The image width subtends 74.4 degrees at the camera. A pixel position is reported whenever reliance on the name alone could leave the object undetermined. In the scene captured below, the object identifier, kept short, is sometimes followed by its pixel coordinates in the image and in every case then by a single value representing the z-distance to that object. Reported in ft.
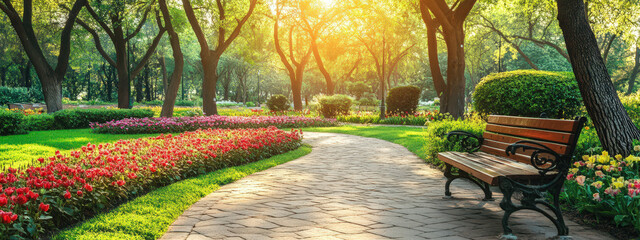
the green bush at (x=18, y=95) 93.71
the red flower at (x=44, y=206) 11.55
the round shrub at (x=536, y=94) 35.35
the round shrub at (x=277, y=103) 96.78
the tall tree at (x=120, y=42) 70.59
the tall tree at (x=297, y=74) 93.50
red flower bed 11.69
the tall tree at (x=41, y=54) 57.98
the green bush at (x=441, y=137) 24.24
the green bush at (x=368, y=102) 136.67
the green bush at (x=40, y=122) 48.98
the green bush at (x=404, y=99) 76.59
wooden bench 12.85
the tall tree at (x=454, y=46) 46.93
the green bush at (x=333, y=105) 78.43
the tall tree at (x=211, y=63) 64.49
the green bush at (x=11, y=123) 42.01
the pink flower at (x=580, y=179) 13.12
